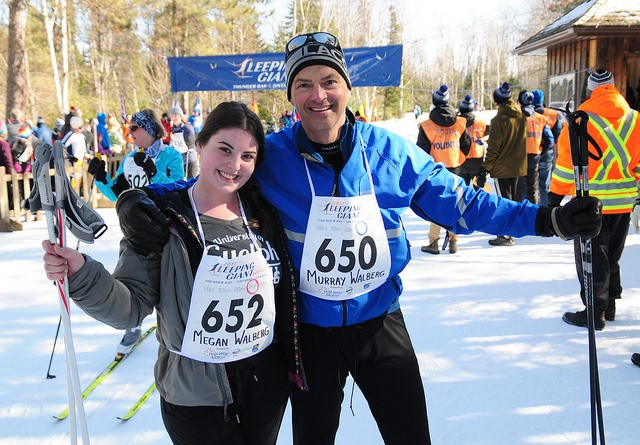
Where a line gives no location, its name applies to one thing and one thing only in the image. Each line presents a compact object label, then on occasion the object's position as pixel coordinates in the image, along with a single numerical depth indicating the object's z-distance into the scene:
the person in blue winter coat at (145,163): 4.22
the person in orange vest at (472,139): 7.44
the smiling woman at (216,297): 1.70
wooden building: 7.53
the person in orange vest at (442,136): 6.55
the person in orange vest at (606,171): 3.85
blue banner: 11.94
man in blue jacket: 1.91
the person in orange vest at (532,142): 7.46
